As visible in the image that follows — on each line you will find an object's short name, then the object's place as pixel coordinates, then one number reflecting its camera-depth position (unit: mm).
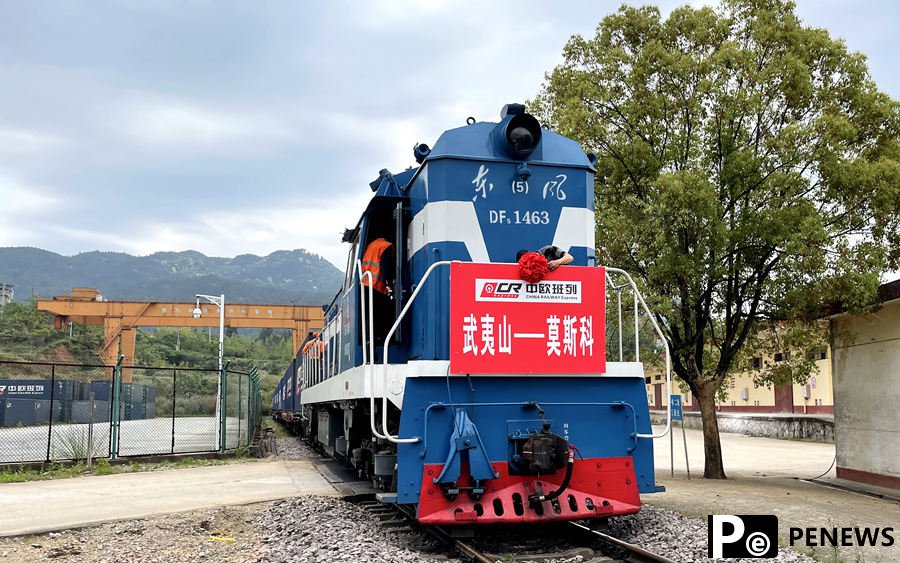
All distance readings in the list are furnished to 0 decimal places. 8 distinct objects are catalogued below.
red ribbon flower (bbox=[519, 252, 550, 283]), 6656
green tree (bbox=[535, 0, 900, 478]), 11609
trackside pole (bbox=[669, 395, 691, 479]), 14538
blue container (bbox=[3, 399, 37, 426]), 29147
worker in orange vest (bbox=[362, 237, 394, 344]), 7844
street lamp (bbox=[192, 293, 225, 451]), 18434
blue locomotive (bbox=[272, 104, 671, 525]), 6281
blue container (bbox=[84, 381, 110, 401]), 32369
